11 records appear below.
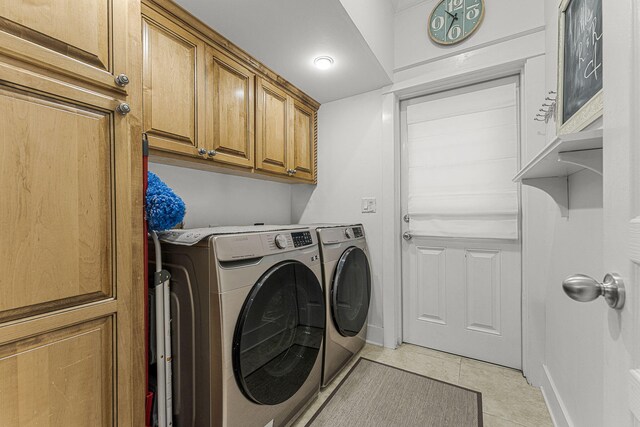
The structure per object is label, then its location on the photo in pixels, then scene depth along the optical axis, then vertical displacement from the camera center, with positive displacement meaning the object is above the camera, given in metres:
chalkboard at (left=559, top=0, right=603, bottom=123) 0.94 +0.60
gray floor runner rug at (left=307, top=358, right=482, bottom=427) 1.40 -1.08
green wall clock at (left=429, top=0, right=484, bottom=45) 1.88 +1.34
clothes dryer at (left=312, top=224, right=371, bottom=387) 1.65 -0.54
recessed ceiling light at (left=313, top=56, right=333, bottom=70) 1.78 +0.99
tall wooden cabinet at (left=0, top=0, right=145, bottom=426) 0.64 -0.01
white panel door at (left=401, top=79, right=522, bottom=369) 1.88 -0.10
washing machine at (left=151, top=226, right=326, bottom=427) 1.02 -0.46
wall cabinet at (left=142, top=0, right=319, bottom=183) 1.25 +0.61
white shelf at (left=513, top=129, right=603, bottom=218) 0.63 +0.15
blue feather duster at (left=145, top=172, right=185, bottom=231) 1.00 +0.02
